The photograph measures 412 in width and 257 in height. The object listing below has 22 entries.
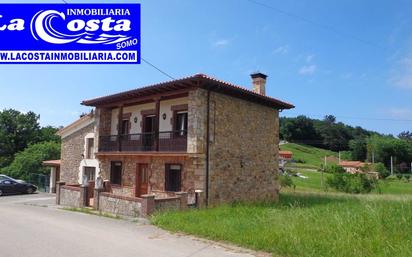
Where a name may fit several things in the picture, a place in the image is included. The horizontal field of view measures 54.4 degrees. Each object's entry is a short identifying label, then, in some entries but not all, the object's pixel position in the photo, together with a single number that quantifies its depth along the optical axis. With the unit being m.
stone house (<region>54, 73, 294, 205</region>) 17.12
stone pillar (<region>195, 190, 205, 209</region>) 16.41
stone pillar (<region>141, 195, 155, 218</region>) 14.11
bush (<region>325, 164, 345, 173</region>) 38.12
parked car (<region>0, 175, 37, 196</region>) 28.29
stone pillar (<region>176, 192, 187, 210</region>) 15.36
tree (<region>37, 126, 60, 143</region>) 55.21
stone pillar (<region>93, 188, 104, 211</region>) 16.86
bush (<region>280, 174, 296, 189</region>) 33.34
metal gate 31.88
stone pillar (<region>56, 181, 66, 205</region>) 20.14
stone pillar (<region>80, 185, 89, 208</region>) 18.36
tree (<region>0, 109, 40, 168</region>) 52.81
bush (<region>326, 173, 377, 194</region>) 32.09
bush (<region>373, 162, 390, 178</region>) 57.22
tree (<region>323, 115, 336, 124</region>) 135.70
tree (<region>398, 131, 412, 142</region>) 138.00
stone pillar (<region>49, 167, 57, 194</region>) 30.61
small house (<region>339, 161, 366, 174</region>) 78.12
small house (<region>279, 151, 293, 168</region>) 76.69
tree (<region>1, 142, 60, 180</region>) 37.69
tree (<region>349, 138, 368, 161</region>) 95.75
